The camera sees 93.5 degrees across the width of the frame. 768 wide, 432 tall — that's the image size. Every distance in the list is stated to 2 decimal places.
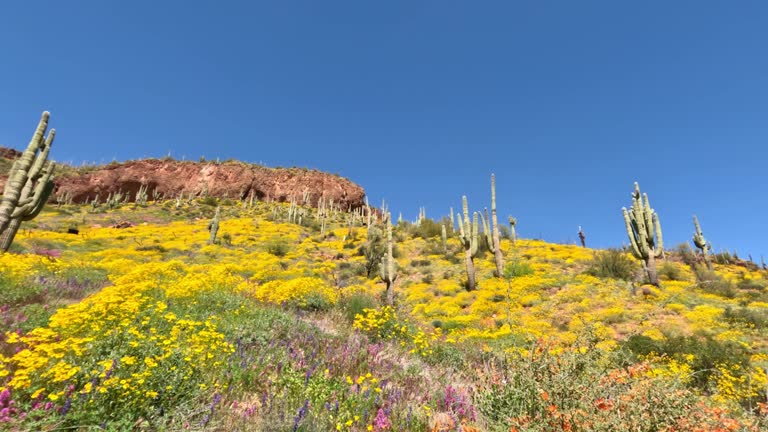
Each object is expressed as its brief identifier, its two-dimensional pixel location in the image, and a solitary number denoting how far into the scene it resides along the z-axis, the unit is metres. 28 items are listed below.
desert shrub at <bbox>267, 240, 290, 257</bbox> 27.46
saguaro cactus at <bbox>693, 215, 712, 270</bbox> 26.54
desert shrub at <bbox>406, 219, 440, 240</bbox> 36.75
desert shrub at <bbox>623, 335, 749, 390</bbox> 9.02
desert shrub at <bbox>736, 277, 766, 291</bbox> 18.83
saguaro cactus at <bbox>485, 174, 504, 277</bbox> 21.19
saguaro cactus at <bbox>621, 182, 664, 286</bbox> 18.27
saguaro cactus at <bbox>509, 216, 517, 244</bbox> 30.33
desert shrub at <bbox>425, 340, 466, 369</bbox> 6.36
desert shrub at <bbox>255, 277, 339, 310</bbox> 9.55
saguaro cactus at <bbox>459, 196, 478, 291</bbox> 19.27
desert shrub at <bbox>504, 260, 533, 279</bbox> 20.55
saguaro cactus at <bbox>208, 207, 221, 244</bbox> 28.98
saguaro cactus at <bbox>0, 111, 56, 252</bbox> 9.00
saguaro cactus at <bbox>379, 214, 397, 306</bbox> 15.99
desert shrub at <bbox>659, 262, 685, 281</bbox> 20.67
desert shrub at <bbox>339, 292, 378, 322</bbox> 9.29
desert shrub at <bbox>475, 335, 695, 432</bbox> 2.50
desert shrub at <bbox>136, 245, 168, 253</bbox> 23.90
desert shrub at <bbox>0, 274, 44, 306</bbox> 6.28
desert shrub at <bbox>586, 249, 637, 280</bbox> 19.86
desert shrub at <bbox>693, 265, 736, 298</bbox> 17.16
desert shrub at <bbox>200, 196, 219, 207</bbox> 59.37
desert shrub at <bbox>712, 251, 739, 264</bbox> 28.92
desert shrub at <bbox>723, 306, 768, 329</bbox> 12.38
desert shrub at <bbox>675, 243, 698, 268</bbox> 25.97
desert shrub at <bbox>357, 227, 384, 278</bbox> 23.39
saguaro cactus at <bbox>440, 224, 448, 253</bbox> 29.49
